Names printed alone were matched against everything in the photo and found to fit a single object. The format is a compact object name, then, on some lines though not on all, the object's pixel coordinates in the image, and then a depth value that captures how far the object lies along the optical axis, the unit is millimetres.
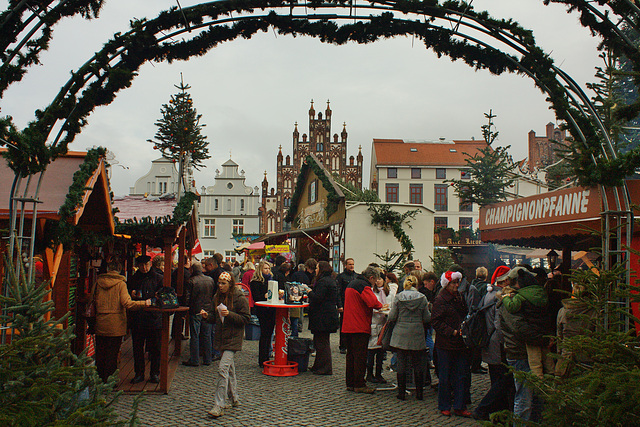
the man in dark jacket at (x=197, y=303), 9781
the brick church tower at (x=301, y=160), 75438
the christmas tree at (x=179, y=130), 15216
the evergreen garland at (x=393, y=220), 20953
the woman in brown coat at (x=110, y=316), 7238
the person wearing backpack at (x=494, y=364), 6734
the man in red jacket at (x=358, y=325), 8109
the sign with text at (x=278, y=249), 27188
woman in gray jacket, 7516
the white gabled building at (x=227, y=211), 58125
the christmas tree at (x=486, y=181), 22141
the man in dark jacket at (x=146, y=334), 8227
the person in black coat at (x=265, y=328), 10000
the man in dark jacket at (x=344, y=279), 11016
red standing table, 9316
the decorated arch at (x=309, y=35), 4965
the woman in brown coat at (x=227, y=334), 6941
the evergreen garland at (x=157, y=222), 8750
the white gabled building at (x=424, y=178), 57188
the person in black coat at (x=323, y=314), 9203
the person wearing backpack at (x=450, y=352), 6953
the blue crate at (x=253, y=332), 11403
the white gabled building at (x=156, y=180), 53406
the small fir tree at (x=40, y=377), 3041
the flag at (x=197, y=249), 17562
